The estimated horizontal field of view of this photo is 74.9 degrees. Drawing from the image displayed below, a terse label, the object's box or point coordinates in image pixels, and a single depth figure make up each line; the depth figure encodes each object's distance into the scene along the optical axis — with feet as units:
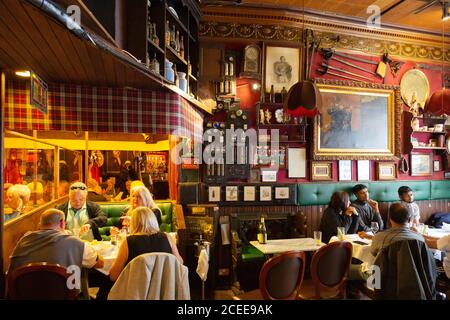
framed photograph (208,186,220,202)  16.12
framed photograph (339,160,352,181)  18.34
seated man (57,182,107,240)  12.84
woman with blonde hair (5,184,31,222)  10.62
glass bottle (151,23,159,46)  12.31
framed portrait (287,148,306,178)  17.42
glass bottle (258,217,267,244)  12.91
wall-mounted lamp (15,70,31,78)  9.57
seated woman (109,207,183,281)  8.04
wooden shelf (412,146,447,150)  19.83
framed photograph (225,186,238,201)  16.24
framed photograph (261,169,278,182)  17.03
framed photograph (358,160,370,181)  18.66
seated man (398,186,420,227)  15.99
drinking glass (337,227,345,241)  12.83
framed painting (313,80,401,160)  17.94
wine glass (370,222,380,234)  13.57
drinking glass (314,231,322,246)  12.89
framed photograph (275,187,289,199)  16.76
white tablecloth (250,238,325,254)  11.85
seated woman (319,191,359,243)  14.64
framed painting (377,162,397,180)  18.99
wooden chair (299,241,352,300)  10.51
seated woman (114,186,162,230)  12.89
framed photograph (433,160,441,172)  20.36
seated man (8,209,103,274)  7.77
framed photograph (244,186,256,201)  16.42
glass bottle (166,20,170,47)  13.13
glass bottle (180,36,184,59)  14.81
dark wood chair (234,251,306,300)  9.04
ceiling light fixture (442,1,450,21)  15.85
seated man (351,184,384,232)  16.28
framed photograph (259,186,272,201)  16.61
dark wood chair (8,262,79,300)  6.99
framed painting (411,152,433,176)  19.84
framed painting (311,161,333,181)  17.74
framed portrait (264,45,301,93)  17.01
